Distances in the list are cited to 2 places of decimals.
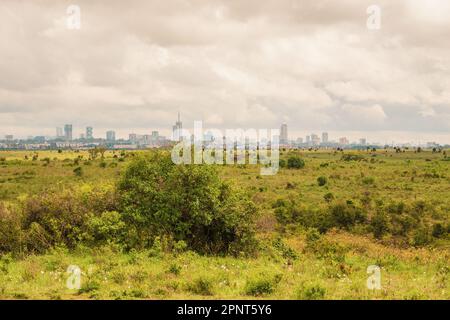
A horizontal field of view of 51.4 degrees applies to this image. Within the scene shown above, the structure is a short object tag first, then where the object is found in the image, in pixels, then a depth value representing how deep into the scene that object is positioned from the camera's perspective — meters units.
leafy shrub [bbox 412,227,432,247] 28.90
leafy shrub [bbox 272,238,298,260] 19.49
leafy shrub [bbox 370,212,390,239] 32.69
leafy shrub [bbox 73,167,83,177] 66.06
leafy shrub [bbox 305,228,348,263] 18.29
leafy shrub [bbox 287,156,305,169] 82.12
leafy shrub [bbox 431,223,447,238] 31.24
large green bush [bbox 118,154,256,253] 19.17
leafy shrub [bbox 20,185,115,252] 18.23
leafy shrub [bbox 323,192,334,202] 45.38
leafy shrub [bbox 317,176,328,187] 56.52
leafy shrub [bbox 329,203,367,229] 35.00
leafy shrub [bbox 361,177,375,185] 59.00
